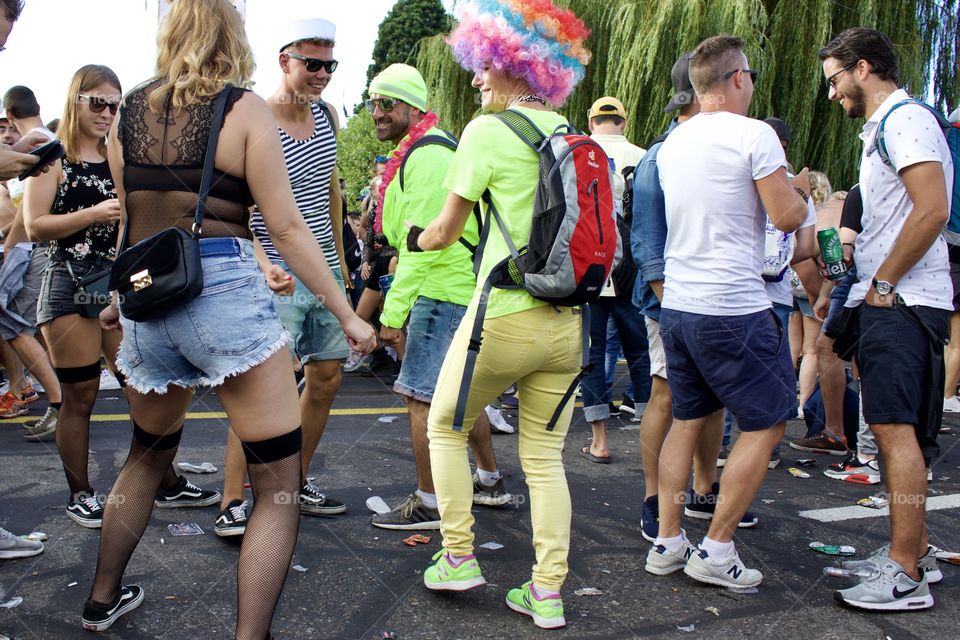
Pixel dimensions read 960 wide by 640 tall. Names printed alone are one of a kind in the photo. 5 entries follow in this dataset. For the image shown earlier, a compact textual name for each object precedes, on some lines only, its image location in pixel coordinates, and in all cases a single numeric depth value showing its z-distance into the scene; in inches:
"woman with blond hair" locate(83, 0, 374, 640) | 101.6
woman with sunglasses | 160.1
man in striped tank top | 154.6
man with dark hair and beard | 129.6
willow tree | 456.8
